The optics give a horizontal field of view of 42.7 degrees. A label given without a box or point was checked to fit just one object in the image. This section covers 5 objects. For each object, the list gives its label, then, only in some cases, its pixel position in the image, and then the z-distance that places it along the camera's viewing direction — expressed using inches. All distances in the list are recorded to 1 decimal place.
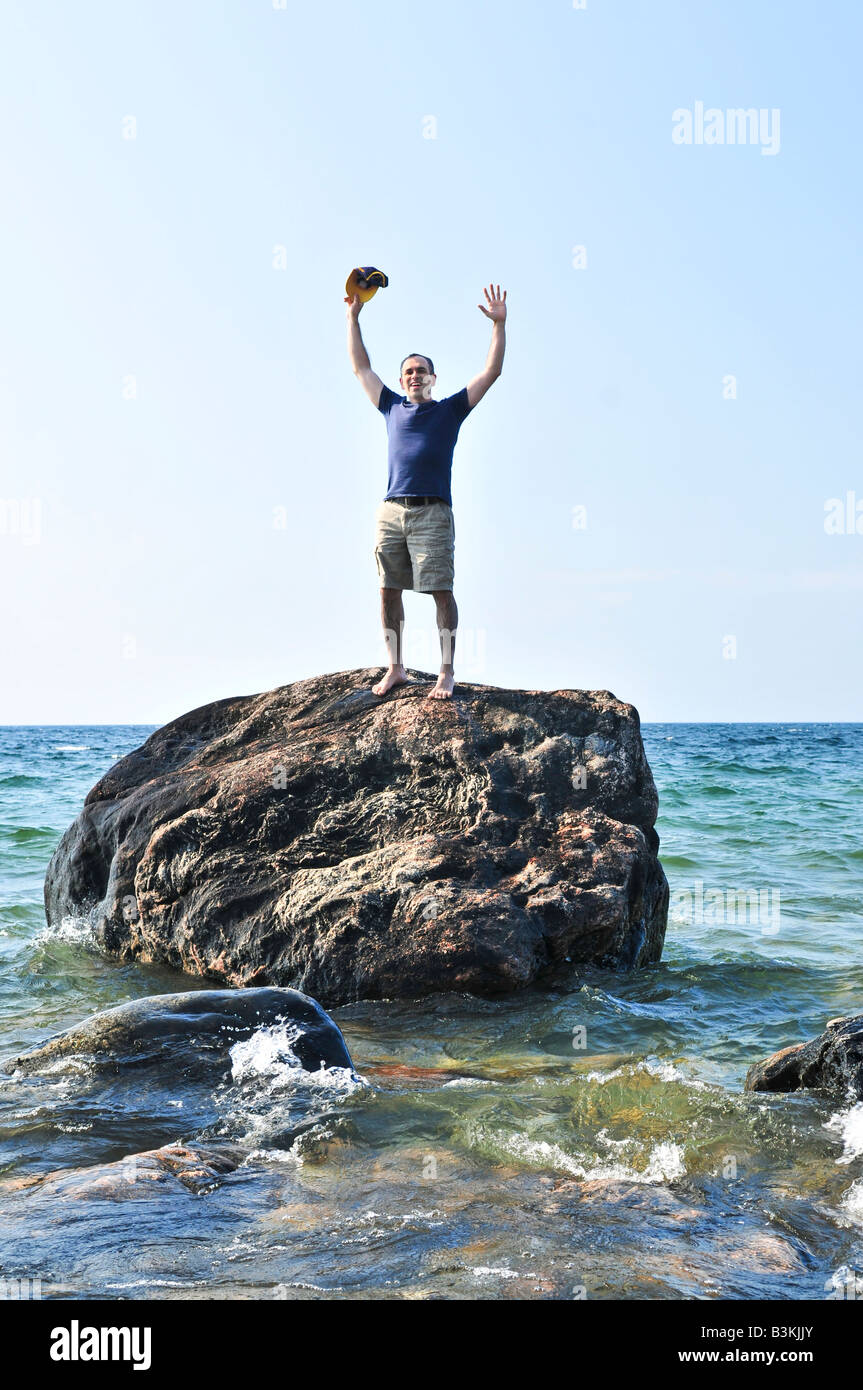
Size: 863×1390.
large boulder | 241.8
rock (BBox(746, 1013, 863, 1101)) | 182.1
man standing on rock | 294.8
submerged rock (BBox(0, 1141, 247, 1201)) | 140.4
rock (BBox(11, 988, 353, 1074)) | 191.4
